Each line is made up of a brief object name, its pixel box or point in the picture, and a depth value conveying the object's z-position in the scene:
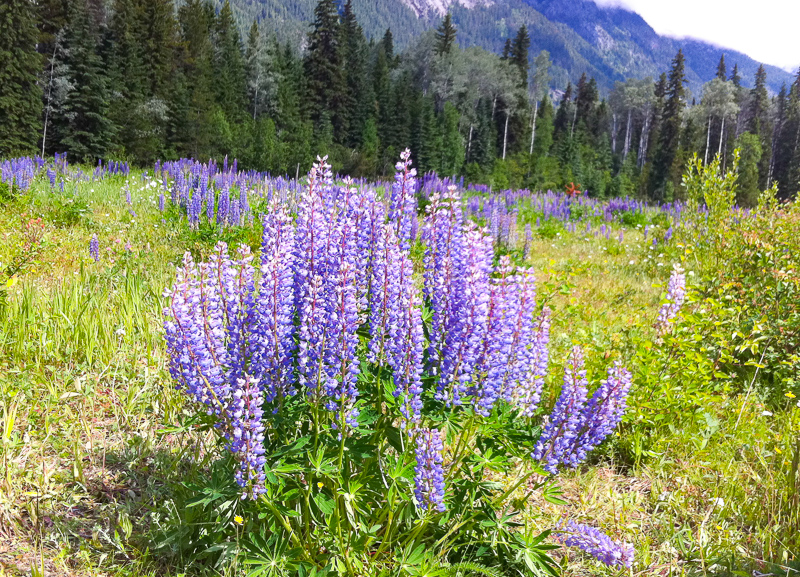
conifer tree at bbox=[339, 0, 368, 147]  43.78
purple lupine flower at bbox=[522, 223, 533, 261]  9.41
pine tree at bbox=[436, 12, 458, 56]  55.56
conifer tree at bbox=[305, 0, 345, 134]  42.00
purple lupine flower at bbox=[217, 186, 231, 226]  7.71
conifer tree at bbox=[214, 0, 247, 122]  36.25
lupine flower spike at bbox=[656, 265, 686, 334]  4.23
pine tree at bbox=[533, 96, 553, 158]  55.63
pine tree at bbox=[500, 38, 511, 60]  65.76
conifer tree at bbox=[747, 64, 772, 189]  57.85
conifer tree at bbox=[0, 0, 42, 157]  21.75
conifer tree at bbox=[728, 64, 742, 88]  71.12
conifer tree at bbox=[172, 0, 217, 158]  30.41
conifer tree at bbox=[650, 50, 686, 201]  48.84
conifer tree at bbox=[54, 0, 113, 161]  25.05
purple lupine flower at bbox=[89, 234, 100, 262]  6.07
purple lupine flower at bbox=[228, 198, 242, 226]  7.77
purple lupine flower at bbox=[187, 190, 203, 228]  7.74
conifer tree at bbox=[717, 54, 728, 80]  69.64
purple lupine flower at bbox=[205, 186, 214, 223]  7.82
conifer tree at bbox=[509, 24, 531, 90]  62.62
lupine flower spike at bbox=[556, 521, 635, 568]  2.27
